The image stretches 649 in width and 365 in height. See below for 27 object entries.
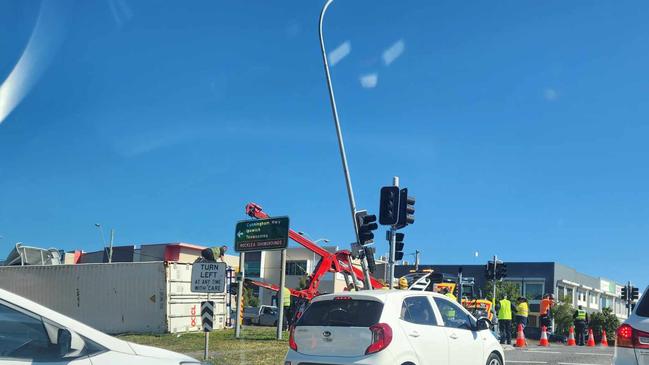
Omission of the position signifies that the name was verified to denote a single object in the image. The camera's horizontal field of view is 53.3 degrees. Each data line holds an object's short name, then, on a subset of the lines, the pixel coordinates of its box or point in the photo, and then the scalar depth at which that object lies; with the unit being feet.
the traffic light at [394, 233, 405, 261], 56.75
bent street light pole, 64.59
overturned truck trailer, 77.51
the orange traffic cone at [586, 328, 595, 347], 78.28
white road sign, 43.19
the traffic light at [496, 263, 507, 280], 89.30
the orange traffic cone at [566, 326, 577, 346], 76.67
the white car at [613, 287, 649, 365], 20.80
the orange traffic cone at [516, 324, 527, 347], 68.33
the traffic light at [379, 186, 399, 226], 53.36
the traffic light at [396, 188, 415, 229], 53.78
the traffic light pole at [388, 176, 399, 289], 53.62
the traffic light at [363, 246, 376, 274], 63.46
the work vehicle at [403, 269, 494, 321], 75.15
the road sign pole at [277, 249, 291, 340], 64.44
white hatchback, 27.20
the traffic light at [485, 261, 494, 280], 89.20
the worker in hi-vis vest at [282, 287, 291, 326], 87.86
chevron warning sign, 43.73
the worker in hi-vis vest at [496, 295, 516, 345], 70.44
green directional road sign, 69.41
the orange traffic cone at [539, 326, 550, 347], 74.21
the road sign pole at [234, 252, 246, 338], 67.92
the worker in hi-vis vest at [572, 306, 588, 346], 80.02
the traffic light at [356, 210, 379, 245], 60.90
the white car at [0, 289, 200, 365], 13.15
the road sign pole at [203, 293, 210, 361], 42.32
